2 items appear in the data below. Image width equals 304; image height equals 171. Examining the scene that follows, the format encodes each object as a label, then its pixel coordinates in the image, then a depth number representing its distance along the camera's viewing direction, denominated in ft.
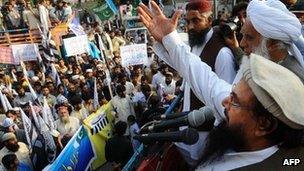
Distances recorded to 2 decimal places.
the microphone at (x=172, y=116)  6.21
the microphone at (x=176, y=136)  5.24
